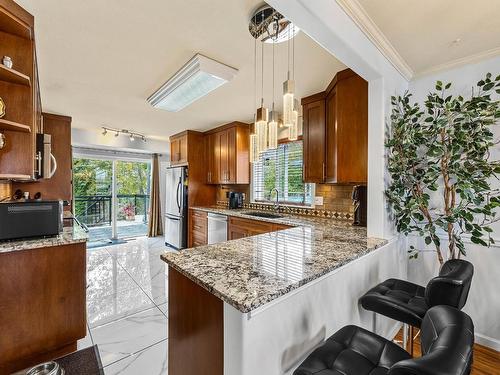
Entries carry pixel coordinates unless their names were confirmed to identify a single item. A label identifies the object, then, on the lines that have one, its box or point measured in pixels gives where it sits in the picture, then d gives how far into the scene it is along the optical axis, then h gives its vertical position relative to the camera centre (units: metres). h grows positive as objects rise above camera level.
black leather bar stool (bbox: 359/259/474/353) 1.21 -0.70
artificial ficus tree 1.77 +0.18
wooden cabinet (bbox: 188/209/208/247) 4.46 -0.82
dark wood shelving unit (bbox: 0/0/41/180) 1.64 +0.64
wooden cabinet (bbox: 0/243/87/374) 1.74 -0.91
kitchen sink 3.53 -0.46
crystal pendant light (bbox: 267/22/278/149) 1.77 +0.40
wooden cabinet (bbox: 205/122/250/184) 4.35 +0.59
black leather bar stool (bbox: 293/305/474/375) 0.62 -0.58
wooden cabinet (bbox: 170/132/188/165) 4.96 +0.79
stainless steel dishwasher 3.98 -0.72
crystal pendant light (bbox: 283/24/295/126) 1.53 +0.53
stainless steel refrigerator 4.91 -0.48
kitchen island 0.98 -0.57
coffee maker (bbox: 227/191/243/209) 4.56 -0.28
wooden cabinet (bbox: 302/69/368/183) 2.25 +0.54
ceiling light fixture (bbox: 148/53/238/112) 2.19 +1.05
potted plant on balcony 6.22 -0.66
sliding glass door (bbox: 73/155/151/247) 5.64 -0.27
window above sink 3.69 +0.13
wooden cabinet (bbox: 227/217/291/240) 3.16 -0.59
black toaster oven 1.78 -0.25
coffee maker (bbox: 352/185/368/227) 2.54 -0.21
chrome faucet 3.95 -0.28
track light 4.93 +1.14
